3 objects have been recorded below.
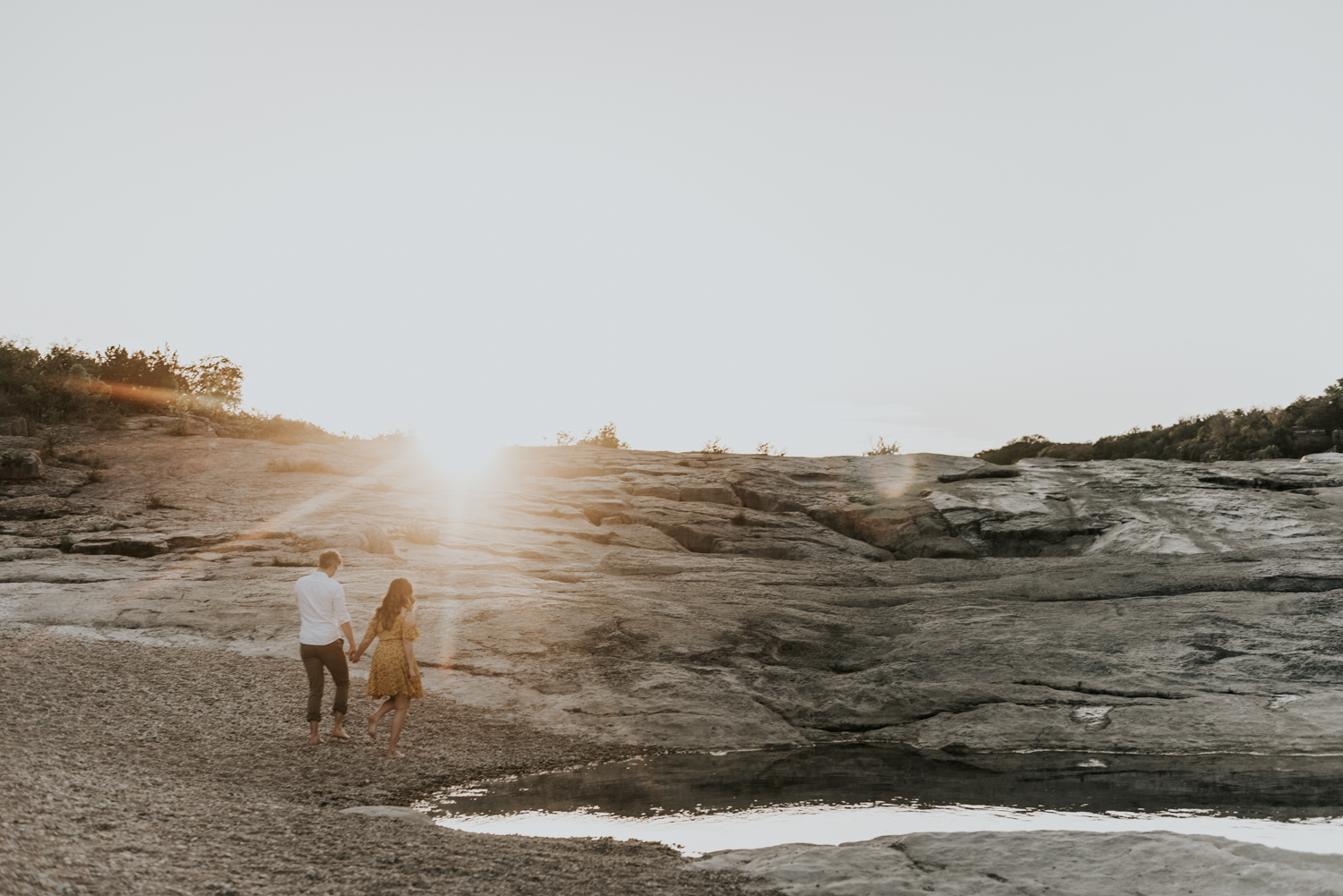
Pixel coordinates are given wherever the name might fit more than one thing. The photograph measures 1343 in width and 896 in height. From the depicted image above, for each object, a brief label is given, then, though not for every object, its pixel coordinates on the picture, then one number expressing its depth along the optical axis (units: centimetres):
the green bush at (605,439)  3962
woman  1140
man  1141
